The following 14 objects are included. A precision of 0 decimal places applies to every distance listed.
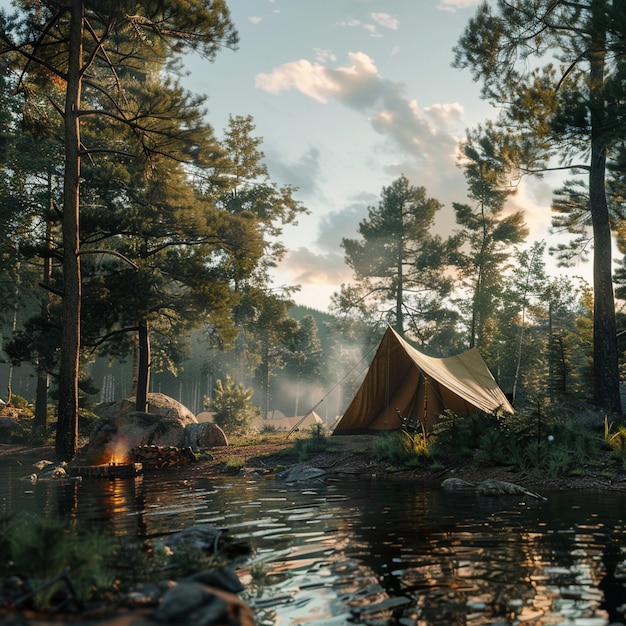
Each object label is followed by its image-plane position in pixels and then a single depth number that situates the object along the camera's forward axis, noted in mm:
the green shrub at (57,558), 4004
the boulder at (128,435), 17094
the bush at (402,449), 14055
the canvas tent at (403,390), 17047
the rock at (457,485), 11297
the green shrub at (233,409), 28875
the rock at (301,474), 12876
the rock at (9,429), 25047
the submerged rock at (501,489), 10234
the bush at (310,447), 16250
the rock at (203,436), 20109
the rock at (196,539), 5410
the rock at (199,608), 3535
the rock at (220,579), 4496
